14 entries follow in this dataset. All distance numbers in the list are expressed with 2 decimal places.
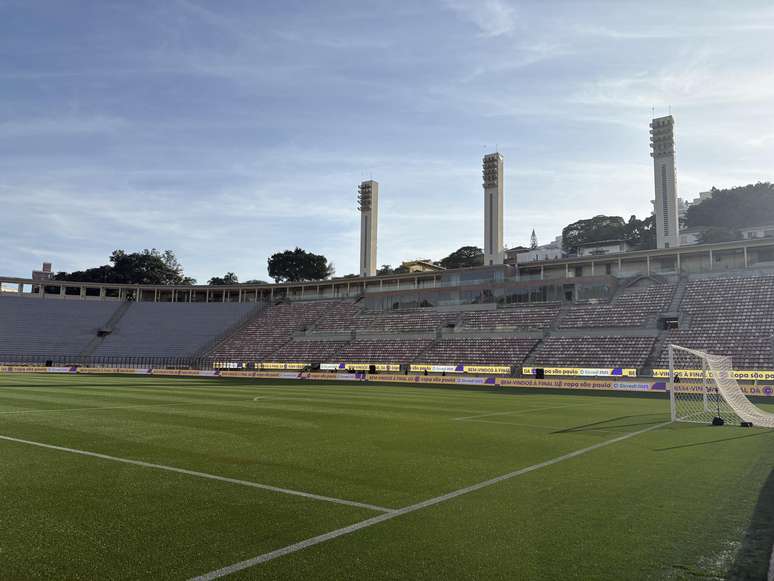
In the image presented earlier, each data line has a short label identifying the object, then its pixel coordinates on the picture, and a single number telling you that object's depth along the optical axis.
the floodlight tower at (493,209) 68.06
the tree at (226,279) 130.59
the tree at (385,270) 121.34
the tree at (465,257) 119.94
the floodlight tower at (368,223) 77.62
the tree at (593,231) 108.69
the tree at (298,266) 113.88
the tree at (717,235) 80.85
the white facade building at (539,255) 86.75
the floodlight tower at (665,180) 57.44
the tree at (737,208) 94.31
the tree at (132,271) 112.44
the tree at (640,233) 99.22
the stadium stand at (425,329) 40.98
